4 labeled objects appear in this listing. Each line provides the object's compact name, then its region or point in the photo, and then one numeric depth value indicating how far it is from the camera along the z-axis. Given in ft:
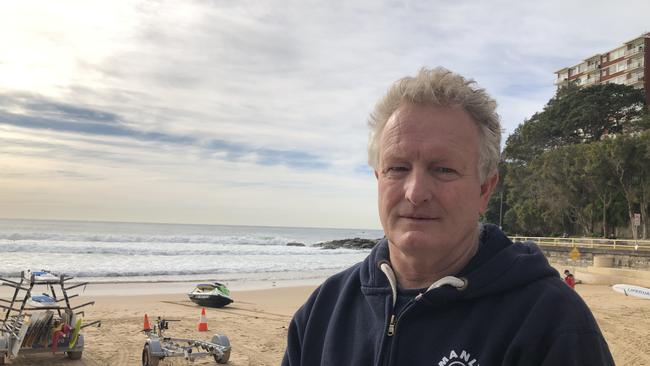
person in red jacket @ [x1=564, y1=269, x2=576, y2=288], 67.77
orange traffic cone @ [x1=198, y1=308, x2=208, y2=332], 42.11
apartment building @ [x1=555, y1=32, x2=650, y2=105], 236.22
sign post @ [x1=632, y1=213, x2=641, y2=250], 107.28
